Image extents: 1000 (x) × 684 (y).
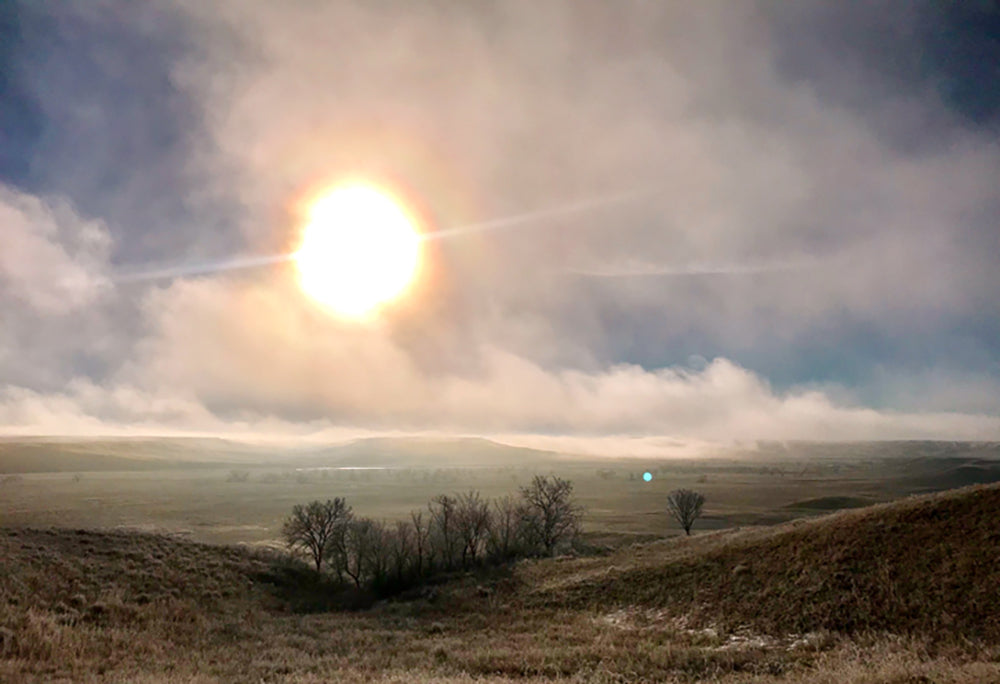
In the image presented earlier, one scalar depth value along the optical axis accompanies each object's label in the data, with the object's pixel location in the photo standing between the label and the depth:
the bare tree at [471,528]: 55.66
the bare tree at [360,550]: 48.69
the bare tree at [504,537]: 55.31
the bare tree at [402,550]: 47.99
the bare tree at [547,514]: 66.00
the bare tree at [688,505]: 80.69
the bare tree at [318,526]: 53.81
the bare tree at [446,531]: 53.62
